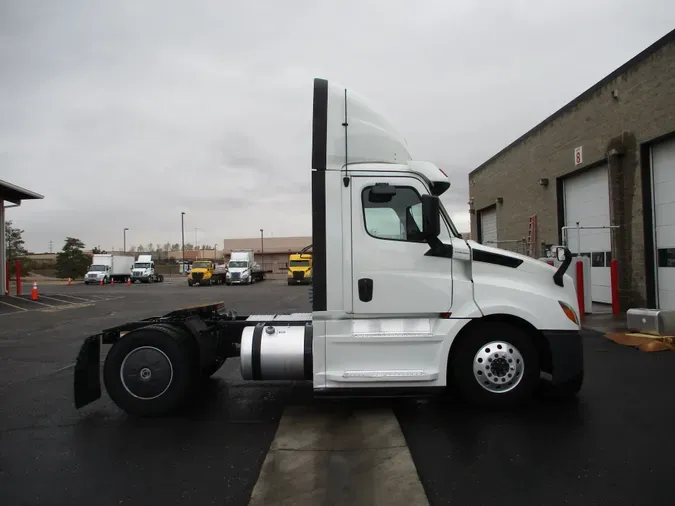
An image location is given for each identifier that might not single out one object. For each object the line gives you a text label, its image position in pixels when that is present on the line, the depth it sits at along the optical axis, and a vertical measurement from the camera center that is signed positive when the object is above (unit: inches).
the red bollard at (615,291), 494.3 -21.3
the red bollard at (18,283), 906.7 -10.2
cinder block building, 473.1 +113.9
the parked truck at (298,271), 1531.7 +11.9
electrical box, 471.2 -2.8
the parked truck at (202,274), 1651.1 +6.4
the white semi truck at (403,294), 188.5 -8.2
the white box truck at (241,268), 1679.4 +26.5
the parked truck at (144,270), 2026.3 +26.4
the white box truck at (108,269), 1899.6 +33.5
